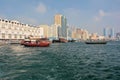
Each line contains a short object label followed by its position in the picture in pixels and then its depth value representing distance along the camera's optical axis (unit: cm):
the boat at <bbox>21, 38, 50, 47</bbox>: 4189
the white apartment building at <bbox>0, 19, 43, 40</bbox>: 6763
